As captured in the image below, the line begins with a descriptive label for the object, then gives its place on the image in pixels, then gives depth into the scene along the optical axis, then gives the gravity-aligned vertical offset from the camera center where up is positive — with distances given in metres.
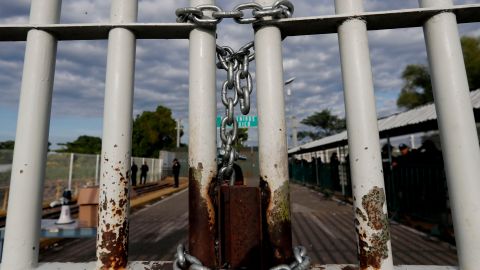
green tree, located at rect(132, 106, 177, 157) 36.72 +6.00
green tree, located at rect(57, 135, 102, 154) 43.17 +5.93
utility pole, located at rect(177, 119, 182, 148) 38.77 +6.73
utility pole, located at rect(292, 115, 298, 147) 32.50 +4.91
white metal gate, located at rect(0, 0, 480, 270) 1.07 +0.16
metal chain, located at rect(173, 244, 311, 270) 0.97 -0.27
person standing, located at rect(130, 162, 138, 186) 18.04 +0.35
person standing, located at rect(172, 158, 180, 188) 18.22 +0.53
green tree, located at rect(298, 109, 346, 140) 65.12 +11.32
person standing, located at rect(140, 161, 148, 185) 20.50 +0.44
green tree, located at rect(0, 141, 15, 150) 39.14 +5.10
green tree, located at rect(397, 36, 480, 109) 27.77 +9.19
